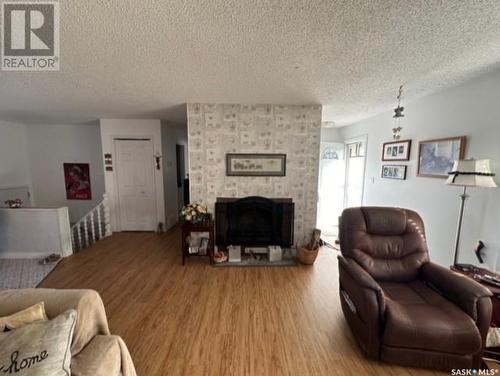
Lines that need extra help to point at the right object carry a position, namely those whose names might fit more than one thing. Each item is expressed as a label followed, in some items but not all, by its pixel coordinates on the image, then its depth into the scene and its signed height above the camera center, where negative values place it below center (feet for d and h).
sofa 3.43 -3.05
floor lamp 6.29 -0.14
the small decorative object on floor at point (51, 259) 10.35 -4.75
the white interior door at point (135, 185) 14.32 -1.30
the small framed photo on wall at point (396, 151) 10.48 +1.00
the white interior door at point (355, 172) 14.76 -0.24
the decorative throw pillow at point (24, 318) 3.38 -2.56
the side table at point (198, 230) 9.91 -3.04
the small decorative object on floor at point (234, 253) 10.54 -4.41
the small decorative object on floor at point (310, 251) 10.29 -4.16
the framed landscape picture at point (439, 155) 7.98 +0.61
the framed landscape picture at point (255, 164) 10.91 +0.18
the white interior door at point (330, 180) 17.43 -0.98
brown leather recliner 4.67 -3.37
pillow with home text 2.81 -2.63
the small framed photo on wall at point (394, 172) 10.71 -0.16
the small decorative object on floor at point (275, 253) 10.63 -4.39
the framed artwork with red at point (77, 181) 16.43 -1.20
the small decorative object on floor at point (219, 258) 10.28 -4.52
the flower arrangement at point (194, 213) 9.84 -2.21
